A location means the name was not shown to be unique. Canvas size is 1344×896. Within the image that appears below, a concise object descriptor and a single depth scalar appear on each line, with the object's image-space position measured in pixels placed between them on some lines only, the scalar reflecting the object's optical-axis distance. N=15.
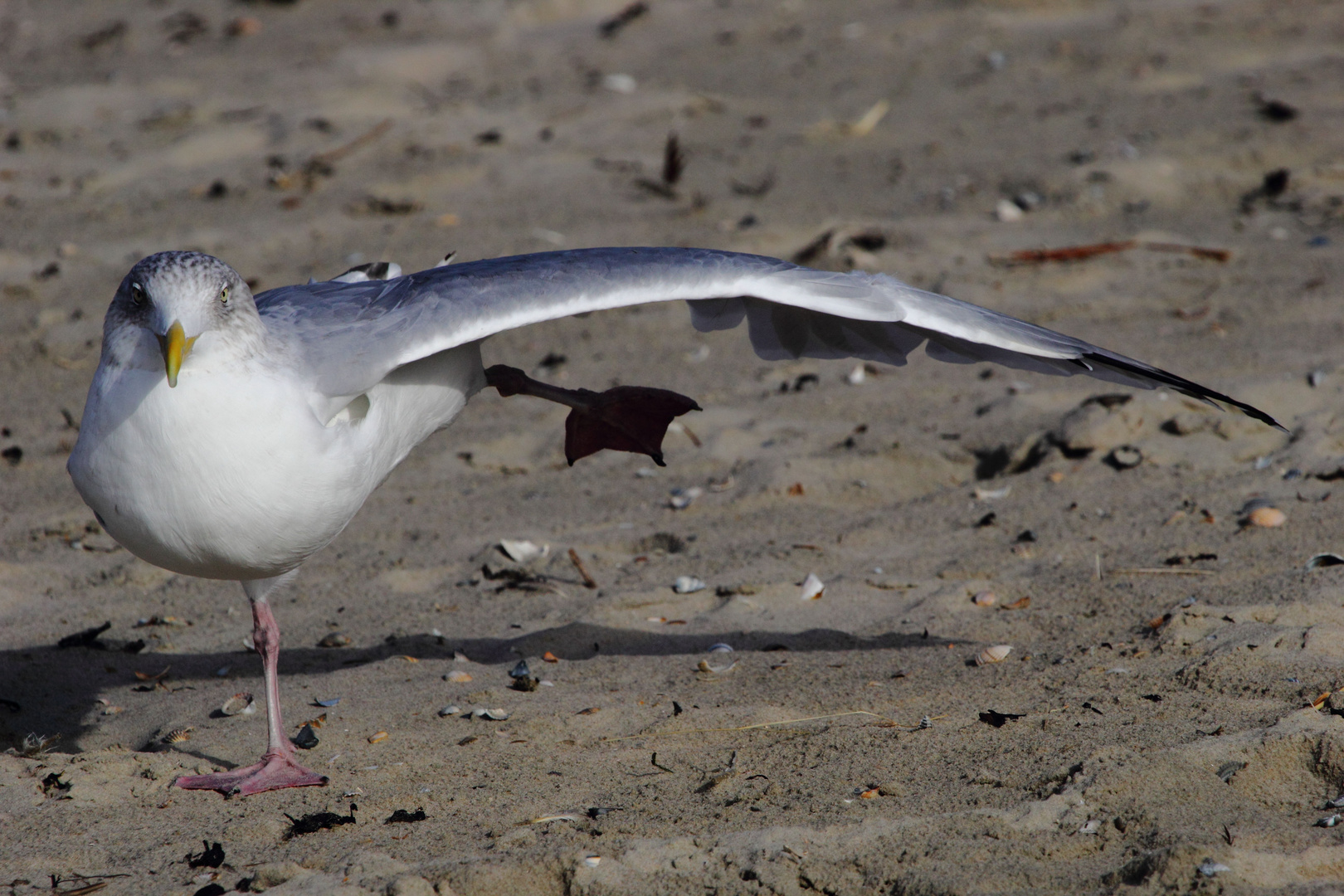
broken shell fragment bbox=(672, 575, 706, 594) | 9.23
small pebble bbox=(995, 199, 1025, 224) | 15.61
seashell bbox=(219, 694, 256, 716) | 8.05
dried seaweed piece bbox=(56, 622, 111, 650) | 8.68
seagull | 6.14
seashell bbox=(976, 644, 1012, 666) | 7.94
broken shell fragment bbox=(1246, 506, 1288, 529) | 8.99
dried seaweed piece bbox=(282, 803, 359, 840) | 6.27
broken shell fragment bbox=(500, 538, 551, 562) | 9.76
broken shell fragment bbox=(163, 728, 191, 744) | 7.57
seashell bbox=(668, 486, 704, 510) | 10.62
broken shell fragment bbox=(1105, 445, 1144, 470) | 10.25
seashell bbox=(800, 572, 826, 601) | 9.00
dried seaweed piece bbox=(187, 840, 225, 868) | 5.87
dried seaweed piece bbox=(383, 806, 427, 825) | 6.29
